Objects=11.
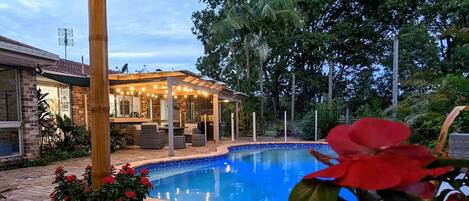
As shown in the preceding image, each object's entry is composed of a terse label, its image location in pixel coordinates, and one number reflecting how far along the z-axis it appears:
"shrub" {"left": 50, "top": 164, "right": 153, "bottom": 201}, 2.57
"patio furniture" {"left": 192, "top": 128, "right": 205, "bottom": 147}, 12.47
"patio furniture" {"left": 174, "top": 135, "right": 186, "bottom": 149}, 11.64
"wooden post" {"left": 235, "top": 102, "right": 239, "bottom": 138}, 16.53
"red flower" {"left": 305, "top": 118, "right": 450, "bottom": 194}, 0.38
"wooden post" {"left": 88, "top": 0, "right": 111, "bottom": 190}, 2.28
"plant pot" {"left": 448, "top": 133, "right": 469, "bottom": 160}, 3.74
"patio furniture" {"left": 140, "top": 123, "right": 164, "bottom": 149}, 11.30
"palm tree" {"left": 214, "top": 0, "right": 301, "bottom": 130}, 16.44
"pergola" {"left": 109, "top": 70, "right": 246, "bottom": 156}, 10.14
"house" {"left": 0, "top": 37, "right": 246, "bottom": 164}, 7.72
